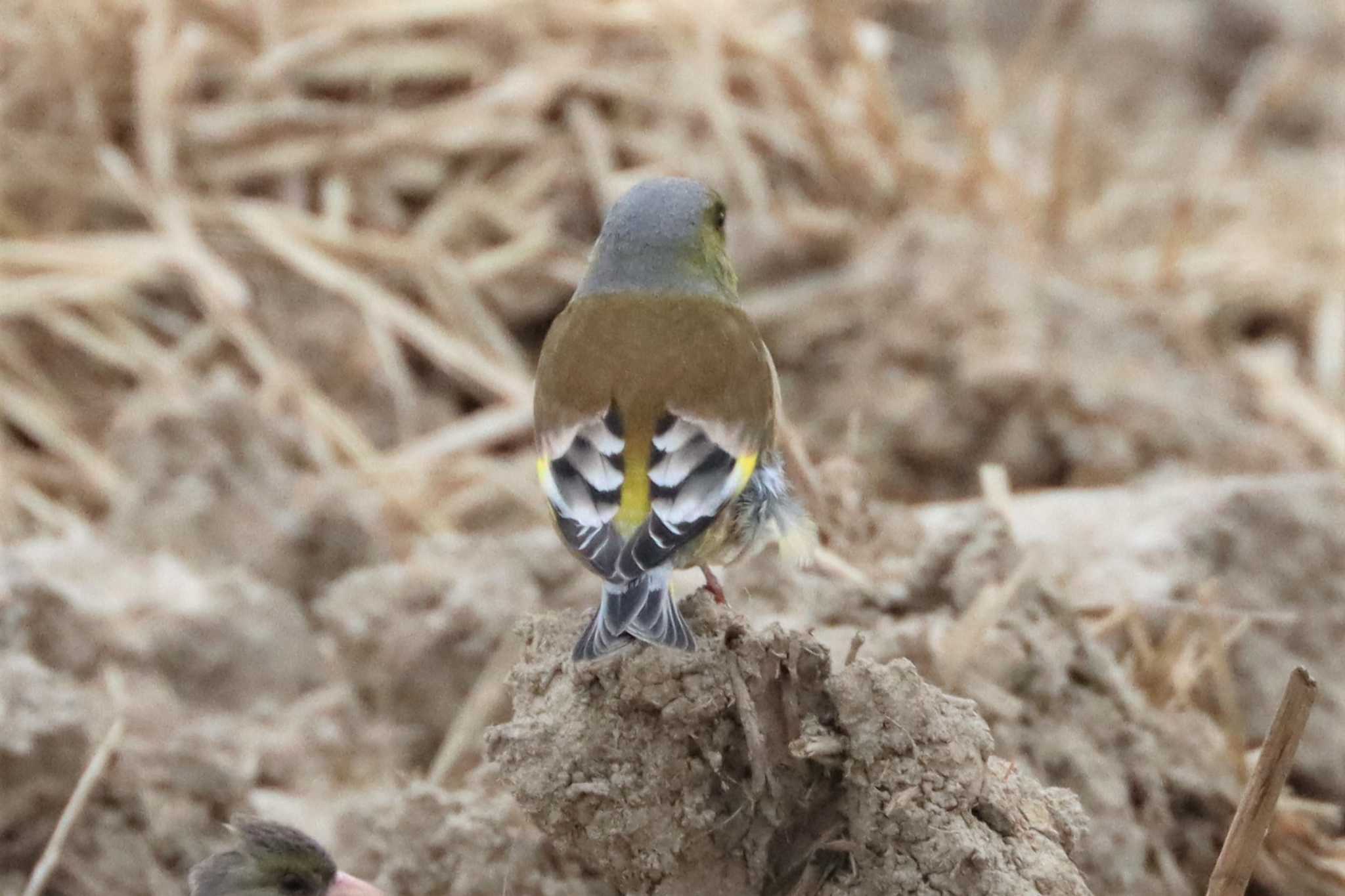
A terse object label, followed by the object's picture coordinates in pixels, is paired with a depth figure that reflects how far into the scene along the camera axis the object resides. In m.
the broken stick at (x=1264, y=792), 4.48
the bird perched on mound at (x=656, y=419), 4.84
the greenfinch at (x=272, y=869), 5.56
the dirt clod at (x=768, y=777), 4.64
